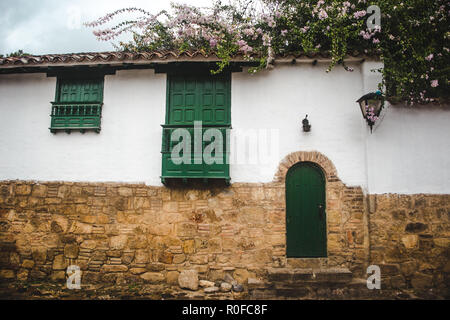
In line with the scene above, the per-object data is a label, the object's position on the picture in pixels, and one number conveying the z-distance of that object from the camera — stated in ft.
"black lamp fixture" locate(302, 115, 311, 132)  17.34
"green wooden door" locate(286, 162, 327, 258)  17.40
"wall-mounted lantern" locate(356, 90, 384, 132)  15.94
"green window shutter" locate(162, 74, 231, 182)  17.91
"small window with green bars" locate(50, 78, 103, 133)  18.61
